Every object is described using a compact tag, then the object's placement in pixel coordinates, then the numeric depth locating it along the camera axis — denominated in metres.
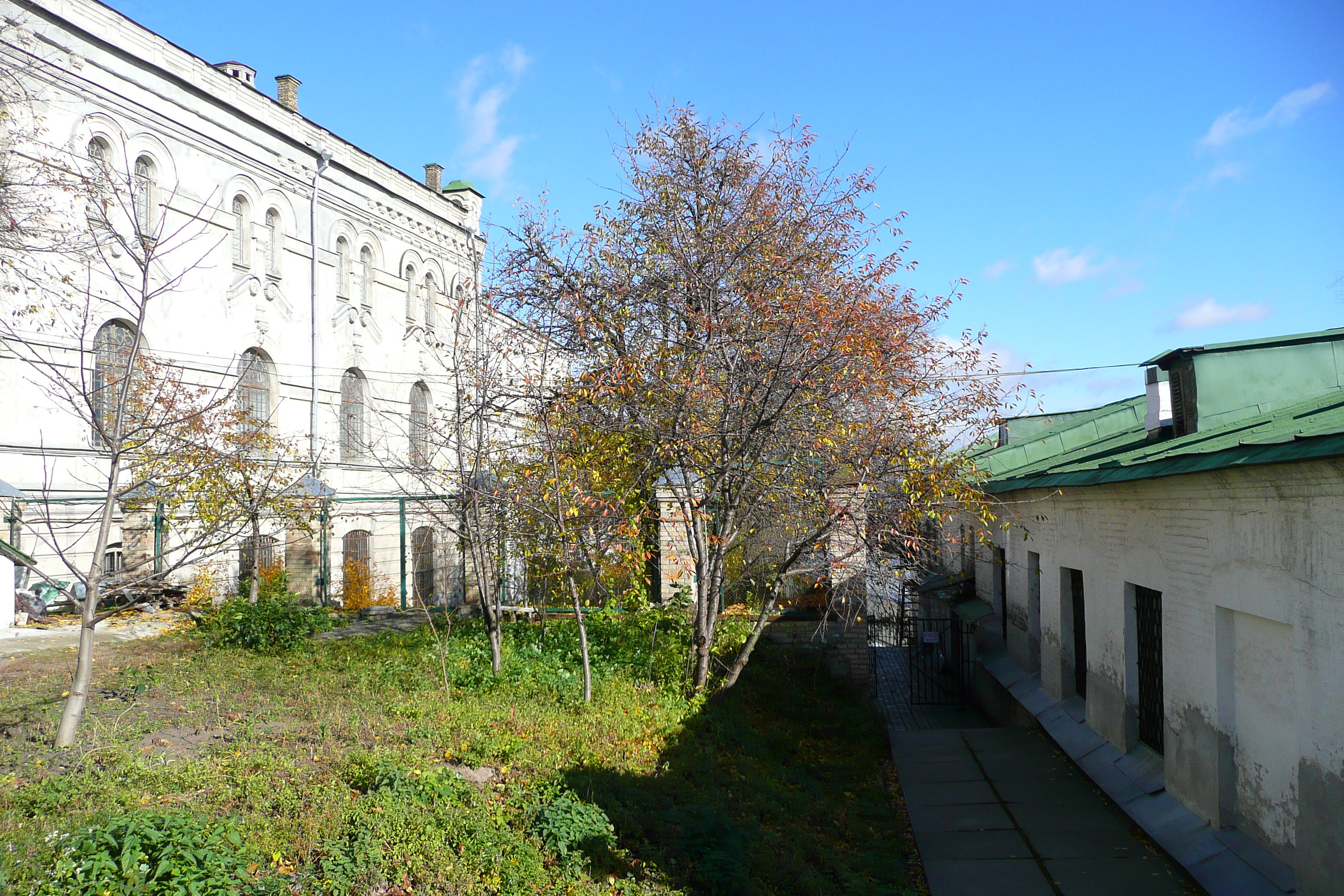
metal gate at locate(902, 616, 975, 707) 16.80
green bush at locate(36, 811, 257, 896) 4.19
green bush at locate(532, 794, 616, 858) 6.05
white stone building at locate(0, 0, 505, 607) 15.05
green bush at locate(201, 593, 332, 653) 10.59
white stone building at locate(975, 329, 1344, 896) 5.36
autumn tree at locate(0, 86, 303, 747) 6.16
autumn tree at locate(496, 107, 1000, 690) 9.49
